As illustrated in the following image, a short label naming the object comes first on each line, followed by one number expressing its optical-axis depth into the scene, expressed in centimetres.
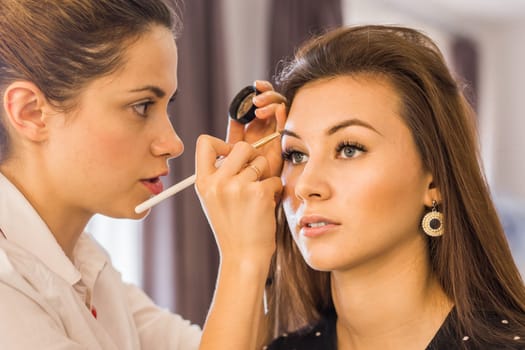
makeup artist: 116
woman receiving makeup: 118
